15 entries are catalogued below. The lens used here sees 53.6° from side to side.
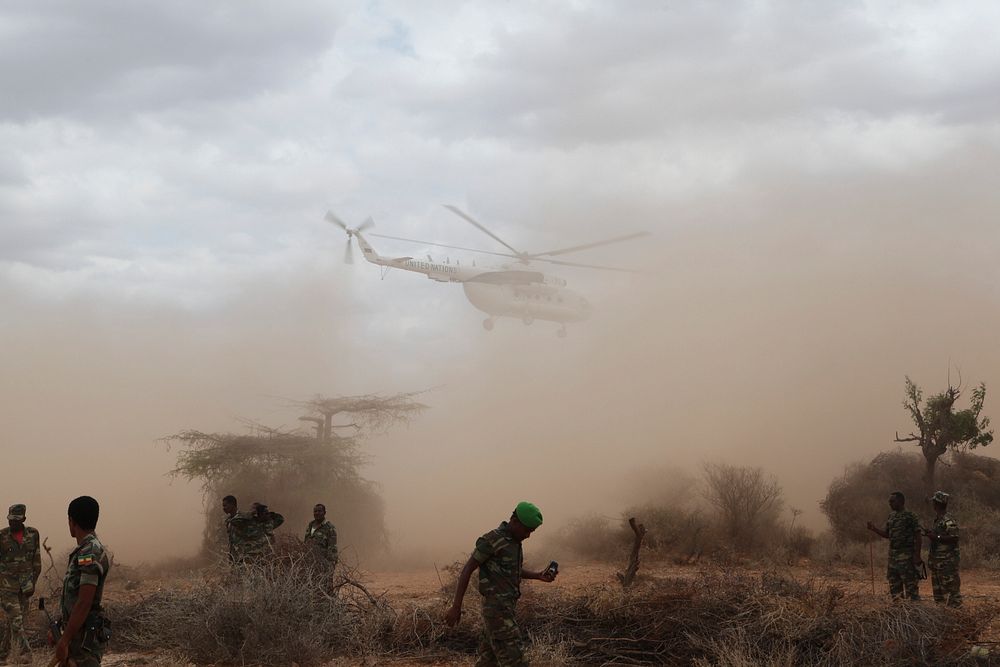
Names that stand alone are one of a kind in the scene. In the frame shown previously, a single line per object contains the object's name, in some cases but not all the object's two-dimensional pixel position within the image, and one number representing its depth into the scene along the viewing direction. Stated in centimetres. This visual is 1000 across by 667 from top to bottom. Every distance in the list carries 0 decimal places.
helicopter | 4553
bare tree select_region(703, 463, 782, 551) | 2491
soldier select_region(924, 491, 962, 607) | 1362
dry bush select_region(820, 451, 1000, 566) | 2502
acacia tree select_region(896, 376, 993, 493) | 2644
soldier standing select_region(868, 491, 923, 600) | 1386
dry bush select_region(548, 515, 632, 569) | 2484
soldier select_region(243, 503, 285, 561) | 1327
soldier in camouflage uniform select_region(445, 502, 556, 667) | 827
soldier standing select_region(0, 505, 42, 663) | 1220
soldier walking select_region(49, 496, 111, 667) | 698
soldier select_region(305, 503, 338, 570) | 1330
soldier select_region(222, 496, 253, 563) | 1331
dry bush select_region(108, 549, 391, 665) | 1150
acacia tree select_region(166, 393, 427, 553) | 2580
